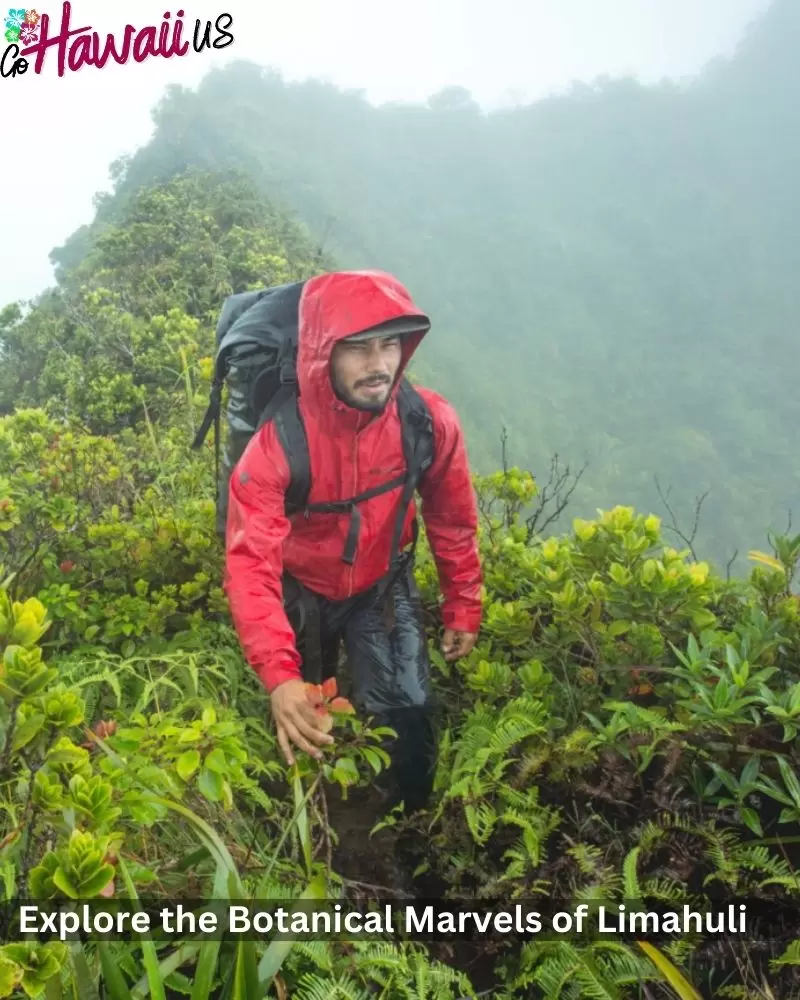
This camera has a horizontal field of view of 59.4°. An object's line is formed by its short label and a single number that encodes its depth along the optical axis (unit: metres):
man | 2.34
